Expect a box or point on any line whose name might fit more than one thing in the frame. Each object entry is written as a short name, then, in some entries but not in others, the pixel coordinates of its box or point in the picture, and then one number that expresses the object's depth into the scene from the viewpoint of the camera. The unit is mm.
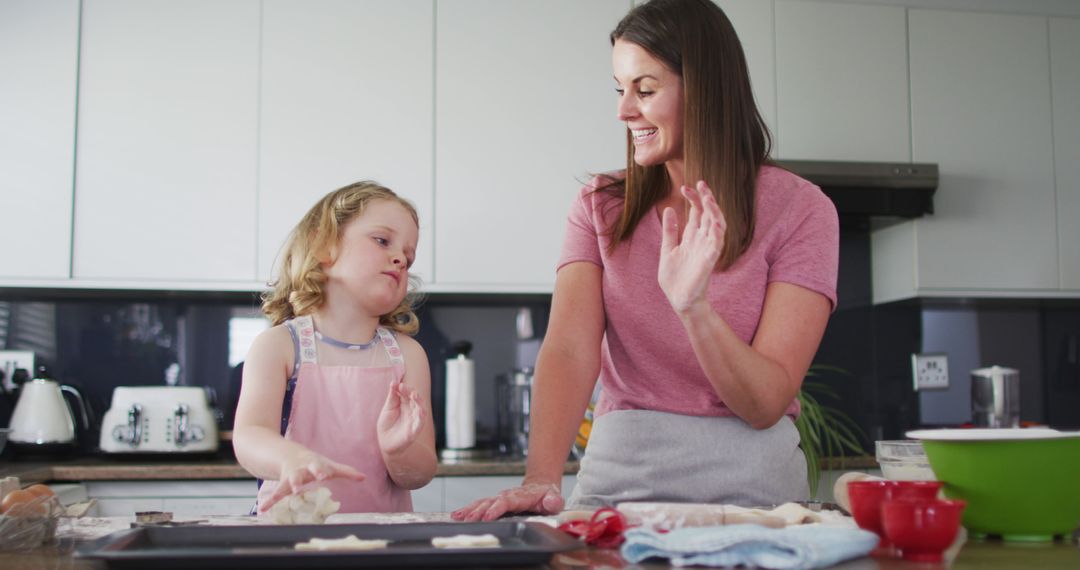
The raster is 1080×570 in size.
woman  1266
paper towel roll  2988
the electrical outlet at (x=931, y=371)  3439
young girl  1460
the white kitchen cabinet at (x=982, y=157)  3137
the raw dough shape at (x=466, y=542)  785
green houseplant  2898
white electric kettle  2807
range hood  3012
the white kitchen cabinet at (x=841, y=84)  3143
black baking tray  719
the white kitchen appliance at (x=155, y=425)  2781
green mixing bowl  923
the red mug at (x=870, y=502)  880
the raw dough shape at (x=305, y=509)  951
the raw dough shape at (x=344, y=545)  755
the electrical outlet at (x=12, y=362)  3076
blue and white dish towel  750
